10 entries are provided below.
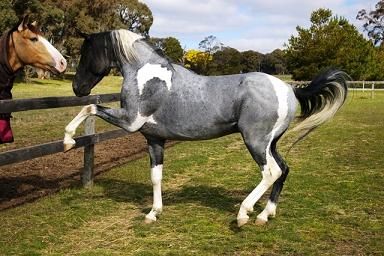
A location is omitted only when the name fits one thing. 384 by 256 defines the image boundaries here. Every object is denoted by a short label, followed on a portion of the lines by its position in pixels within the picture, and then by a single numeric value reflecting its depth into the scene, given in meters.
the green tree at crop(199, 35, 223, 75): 85.06
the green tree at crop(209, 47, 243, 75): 60.20
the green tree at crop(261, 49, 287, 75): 90.56
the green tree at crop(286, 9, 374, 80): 43.47
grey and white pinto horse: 4.69
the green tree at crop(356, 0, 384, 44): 79.75
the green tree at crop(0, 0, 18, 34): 35.58
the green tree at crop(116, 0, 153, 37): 63.15
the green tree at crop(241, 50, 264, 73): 80.19
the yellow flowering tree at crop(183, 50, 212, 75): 69.97
